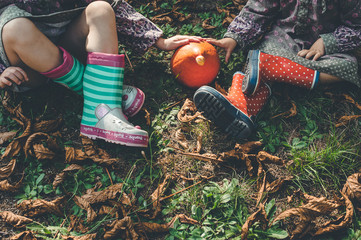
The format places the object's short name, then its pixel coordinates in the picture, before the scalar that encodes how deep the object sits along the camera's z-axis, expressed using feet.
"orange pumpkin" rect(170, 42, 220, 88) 7.34
